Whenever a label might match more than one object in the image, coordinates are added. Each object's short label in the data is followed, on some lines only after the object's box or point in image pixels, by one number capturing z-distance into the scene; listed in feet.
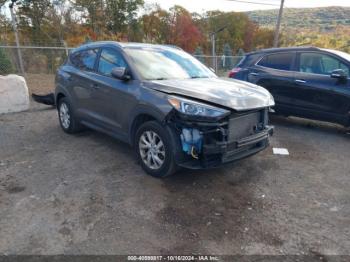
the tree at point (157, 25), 141.14
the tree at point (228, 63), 82.47
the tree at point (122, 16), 122.72
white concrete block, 25.85
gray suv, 12.27
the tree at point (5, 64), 43.09
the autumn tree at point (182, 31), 146.20
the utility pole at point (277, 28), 76.35
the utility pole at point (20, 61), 38.11
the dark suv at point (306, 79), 20.42
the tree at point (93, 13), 107.45
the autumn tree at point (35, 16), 95.76
